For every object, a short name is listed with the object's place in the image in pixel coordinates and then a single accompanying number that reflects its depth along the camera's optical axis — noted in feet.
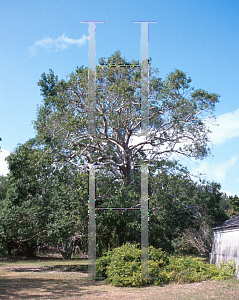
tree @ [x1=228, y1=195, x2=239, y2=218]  89.25
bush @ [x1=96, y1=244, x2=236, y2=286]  29.50
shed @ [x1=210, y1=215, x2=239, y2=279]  31.57
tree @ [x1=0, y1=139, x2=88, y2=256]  42.93
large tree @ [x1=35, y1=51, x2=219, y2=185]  45.11
